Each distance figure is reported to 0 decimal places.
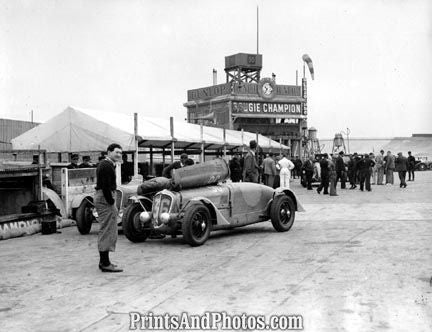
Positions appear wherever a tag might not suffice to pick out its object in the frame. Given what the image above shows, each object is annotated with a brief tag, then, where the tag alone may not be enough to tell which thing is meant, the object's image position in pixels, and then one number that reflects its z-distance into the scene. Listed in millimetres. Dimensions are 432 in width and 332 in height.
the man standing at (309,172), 24339
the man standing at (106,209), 6928
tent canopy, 16953
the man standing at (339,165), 24014
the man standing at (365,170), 23016
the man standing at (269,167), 18422
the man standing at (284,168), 19297
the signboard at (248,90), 60250
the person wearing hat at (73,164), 13062
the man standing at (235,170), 20906
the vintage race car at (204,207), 8805
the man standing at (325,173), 20906
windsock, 64812
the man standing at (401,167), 25562
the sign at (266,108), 59875
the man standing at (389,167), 27711
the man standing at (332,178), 20331
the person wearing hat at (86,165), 13551
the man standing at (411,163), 33928
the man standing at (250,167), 15336
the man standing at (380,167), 28484
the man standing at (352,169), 25653
